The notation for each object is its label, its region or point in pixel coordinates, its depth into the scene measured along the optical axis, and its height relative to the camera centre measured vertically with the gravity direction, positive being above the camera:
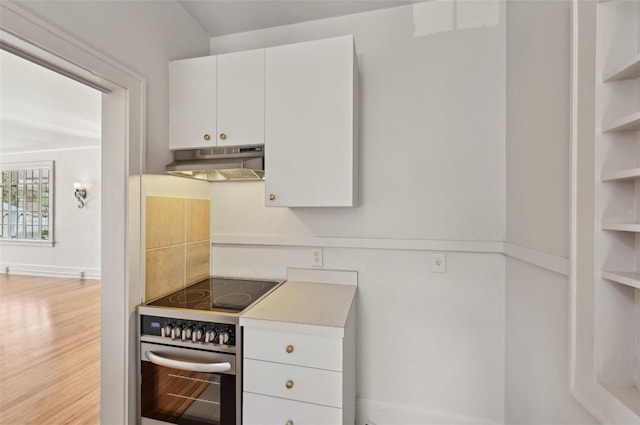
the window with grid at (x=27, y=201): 5.71 +0.19
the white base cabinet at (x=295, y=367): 1.21 -0.66
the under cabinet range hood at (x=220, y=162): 1.57 +0.27
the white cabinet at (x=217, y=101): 1.61 +0.62
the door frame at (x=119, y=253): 1.44 -0.21
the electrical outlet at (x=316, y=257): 1.90 -0.29
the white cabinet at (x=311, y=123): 1.50 +0.46
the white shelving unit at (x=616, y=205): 0.80 +0.02
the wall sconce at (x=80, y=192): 5.43 +0.34
